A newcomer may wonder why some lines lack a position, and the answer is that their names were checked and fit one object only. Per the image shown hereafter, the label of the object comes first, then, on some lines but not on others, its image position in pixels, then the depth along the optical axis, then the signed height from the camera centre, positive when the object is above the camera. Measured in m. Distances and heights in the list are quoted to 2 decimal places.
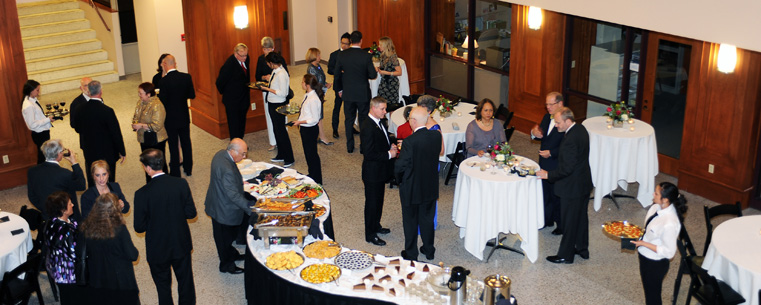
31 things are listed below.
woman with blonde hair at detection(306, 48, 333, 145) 10.47 -1.31
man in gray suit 6.64 -1.98
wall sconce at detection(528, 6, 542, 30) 10.81 -0.73
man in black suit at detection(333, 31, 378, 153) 10.23 -1.44
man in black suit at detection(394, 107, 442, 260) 7.01 -1.90
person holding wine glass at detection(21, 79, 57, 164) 8.92 -1.66
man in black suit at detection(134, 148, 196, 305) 6.05 -1.98
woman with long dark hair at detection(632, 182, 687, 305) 5.93 -2.09
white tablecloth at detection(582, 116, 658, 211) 8.74 -2.23
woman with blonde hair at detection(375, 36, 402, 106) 10.77 -1.46
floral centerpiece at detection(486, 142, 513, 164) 7.72 -1.89
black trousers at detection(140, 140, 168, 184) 9.17 -2.10
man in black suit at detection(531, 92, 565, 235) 7.69 -1.86
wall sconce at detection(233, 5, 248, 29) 11.02 -0.66
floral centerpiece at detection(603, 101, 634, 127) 8.88 -1.73
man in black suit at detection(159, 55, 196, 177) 9.37 -1.68
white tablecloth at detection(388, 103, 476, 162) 9.50 -1.99
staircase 14.32 -1.42
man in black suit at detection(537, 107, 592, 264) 7.05 -2.05
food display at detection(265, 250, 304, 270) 6.04 -2.31
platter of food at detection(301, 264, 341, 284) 5.88 -2.36
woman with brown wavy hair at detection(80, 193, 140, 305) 5.62 -2.20
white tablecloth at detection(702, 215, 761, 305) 5.90 -2.32
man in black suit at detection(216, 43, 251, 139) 10.33 -1.60
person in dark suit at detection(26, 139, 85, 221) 6.95 -1.86
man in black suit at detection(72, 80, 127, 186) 8.41 -1.76
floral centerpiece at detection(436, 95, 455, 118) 9.91 -1.81
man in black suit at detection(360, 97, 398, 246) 7.39 -1.88
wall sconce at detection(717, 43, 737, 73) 8.34 -1.03
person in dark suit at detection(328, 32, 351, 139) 10.71 -1.47
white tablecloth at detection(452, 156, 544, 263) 7.46 -2.37
